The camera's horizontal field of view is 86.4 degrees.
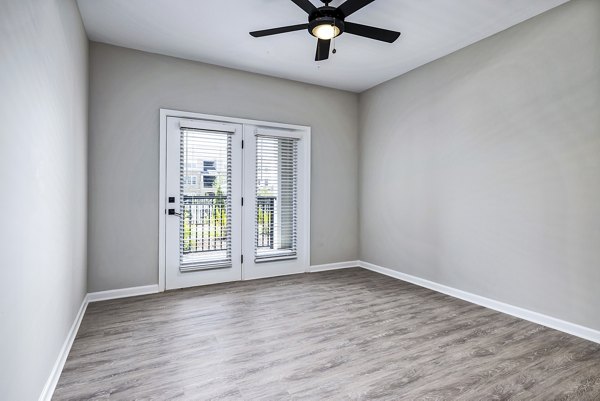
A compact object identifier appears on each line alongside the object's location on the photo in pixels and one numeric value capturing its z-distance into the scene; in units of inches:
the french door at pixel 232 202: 156.6
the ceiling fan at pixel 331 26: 96.9
